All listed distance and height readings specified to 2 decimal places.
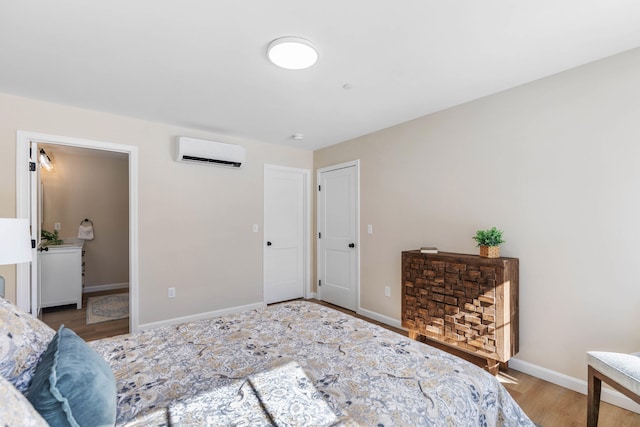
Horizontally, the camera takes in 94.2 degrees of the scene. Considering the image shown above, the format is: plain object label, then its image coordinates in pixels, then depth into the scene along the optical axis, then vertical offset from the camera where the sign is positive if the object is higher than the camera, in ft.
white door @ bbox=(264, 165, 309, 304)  14.20 -0.95
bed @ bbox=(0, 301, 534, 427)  3.29 -2.26
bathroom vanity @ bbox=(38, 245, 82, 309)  13.26 -2.86
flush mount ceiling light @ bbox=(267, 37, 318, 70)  6.11 +3.45
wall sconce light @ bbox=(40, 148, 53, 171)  13.37 +2.47
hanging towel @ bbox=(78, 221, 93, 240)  16.79 -1.01
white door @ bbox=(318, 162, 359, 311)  13.20 -1.04
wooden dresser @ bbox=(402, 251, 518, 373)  7.51 -2.46
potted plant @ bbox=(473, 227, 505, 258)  8.00 -0.81
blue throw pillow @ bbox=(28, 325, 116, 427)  2.61 -1.67
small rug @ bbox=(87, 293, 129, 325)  12.50 -4.39
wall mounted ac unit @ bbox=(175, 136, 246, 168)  11.31 +2.44
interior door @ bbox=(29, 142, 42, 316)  9.29 -0.09
